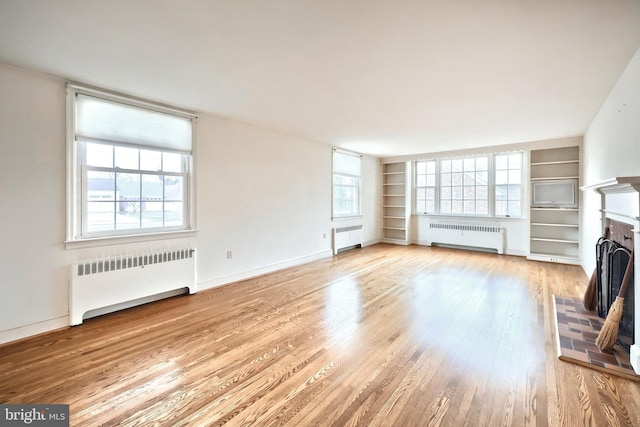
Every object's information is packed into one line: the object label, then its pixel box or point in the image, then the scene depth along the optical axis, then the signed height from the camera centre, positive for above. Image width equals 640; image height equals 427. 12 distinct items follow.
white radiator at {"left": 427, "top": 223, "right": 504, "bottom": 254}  6.91 -0.57
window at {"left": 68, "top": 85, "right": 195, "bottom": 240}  3.14 +0.51
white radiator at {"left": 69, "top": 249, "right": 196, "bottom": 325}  3.07 -0.80
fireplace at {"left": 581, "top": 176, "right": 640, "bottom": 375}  2.19 -0.10
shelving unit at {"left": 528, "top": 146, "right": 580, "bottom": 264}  5.92 -0.15
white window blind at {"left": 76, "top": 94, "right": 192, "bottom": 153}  3.15 +1.00
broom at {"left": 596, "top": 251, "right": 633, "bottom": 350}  2.45 -0.90
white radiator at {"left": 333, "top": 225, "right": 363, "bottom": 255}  6.86 -0.63
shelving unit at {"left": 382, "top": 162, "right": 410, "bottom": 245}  8.23 +0.24
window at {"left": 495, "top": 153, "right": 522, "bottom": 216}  6.72 +0.65
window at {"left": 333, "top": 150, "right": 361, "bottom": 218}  6.95 +0.67
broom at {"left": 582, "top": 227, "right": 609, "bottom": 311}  3.32 -0.92
